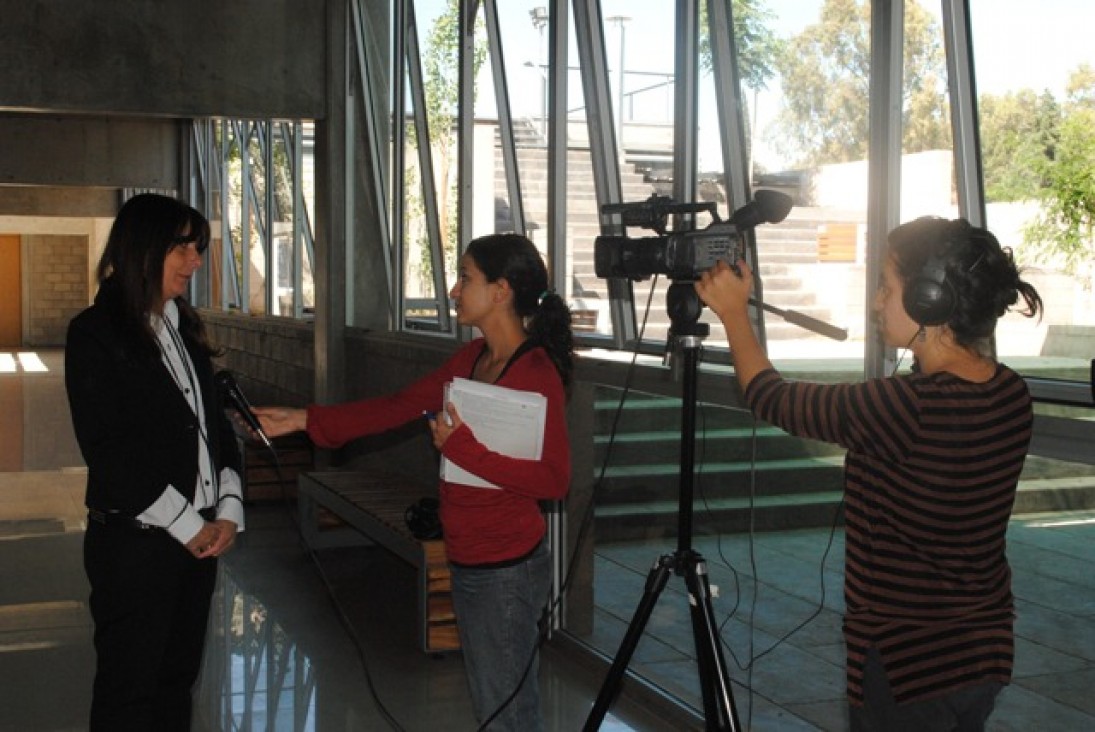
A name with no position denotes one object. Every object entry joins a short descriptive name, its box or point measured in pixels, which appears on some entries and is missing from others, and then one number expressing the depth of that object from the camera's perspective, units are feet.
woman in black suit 9.39
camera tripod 8.55
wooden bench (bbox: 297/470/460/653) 17.20
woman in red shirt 9.22
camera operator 6.39
